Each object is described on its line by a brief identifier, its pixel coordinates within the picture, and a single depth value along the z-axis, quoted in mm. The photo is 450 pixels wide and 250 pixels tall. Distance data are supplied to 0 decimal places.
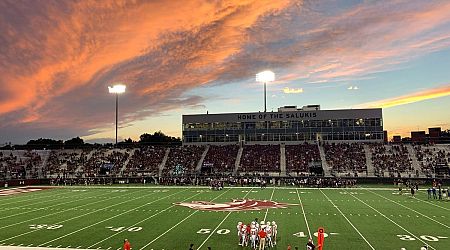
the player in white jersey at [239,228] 16698
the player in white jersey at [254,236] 16002
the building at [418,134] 91219
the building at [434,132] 84438
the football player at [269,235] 15945
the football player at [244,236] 16453
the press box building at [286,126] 64312
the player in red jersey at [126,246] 12968
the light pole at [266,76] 59781
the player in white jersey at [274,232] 16641
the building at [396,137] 92188
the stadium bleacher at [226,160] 52000
